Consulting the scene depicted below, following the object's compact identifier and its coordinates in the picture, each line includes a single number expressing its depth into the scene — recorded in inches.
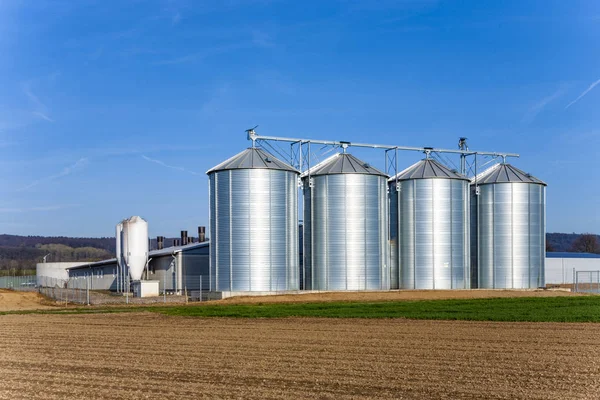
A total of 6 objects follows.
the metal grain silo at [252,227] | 2198.6
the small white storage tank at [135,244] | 2522.1
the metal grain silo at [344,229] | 2348.7
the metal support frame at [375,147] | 2423.5
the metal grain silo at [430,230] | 2522.1
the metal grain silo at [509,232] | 2682.1
